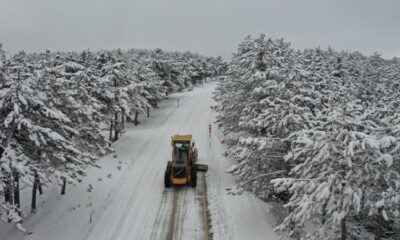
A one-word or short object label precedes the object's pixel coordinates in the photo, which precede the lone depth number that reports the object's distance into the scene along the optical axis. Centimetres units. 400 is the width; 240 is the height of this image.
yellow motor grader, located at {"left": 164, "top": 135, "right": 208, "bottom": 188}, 2155
